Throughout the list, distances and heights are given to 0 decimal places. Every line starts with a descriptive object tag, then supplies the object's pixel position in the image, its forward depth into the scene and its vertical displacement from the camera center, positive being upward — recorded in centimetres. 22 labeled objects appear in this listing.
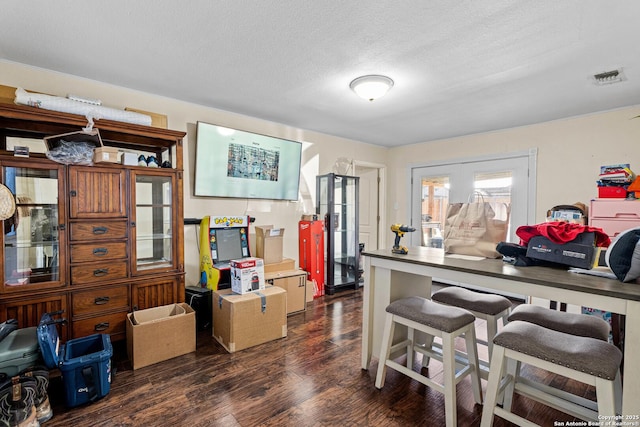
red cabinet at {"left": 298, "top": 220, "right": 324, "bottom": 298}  413 -59
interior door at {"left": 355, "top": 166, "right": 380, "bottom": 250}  559 +3
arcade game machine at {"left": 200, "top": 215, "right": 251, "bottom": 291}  311 -41
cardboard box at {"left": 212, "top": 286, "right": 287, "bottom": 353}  260 -98
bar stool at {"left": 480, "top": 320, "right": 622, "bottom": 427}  122 -66
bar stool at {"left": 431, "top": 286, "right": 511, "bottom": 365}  204 -66
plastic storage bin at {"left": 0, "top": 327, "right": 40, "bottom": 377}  177 -87
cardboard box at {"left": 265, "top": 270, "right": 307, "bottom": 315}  343 -88
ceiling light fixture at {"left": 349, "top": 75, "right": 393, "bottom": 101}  264 +112
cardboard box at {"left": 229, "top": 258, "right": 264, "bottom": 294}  282 -63
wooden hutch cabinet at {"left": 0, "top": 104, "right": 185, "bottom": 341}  226 -20
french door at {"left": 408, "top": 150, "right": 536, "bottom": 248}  414 +35
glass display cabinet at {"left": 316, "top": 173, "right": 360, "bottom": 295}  439 -26
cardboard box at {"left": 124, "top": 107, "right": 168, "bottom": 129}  288 +88
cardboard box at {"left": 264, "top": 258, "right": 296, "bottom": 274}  360 -70
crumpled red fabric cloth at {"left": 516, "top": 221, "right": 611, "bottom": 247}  153 -11
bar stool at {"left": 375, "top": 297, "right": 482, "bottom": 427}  167 -73
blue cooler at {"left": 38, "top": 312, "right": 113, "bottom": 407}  184 -100
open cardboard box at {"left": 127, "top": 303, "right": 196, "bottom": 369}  231 -102
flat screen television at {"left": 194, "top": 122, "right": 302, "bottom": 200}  343 +56
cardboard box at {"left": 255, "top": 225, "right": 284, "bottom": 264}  362 -41
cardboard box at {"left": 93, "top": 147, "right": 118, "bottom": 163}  243 +44
